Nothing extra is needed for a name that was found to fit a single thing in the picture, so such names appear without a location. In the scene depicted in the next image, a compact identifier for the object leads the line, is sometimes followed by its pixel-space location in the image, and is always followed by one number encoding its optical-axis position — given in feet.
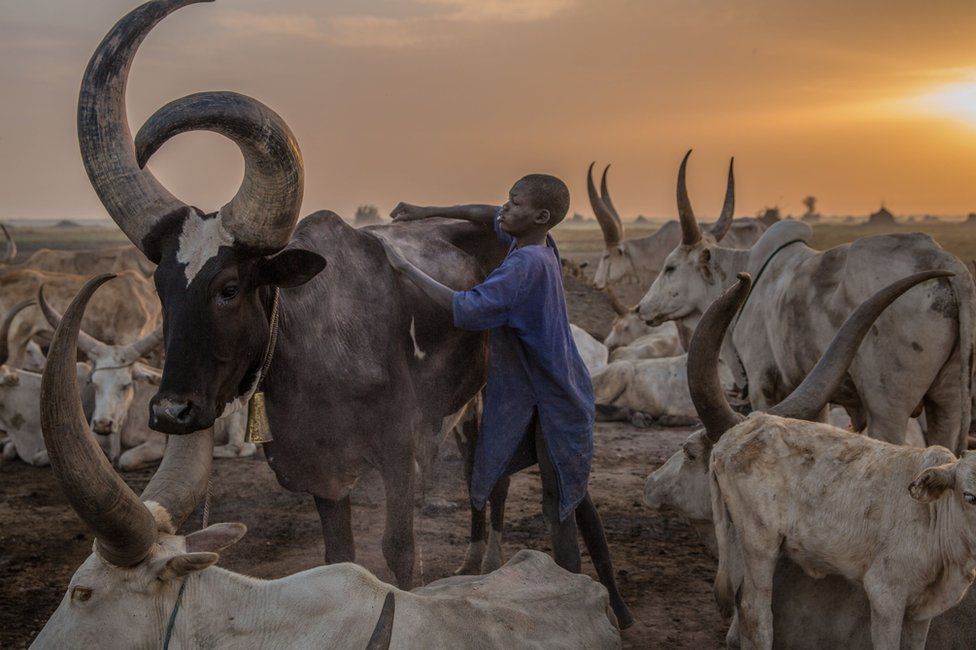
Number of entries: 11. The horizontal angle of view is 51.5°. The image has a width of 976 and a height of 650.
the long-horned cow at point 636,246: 46.23
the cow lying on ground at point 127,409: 28.48
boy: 13.74
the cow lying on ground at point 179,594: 8.93
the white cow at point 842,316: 18.84
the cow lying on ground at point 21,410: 29.35
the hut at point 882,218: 168.25
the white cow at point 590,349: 39.86
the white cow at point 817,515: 11.26
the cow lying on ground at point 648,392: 33.71
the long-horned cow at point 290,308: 11.78
